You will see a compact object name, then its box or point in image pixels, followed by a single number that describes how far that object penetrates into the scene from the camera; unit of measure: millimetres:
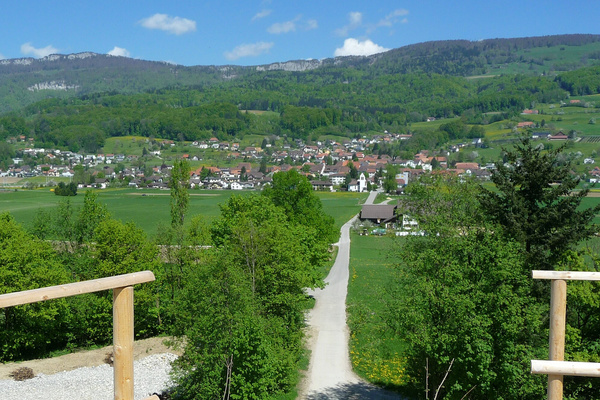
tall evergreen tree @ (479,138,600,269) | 15422
